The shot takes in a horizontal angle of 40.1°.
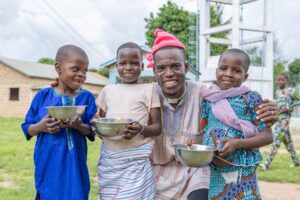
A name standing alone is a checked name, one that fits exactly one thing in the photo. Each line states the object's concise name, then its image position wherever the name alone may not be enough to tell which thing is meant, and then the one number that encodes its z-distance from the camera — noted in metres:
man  2.73
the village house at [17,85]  24.88
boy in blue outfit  2.74
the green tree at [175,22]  32.09
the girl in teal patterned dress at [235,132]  2.47
